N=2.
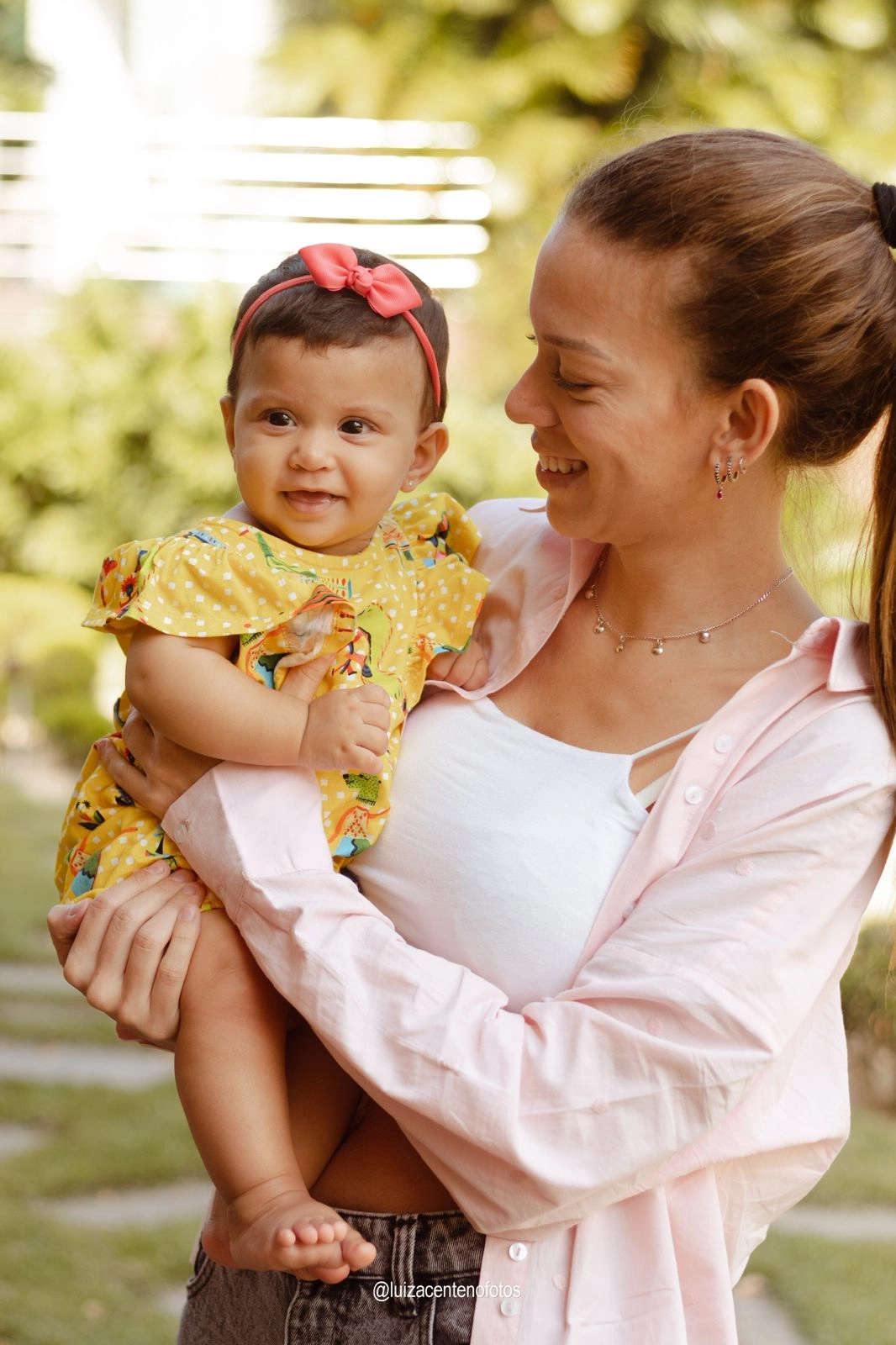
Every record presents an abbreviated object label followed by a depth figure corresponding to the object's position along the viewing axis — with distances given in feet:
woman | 5.58
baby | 5.86
